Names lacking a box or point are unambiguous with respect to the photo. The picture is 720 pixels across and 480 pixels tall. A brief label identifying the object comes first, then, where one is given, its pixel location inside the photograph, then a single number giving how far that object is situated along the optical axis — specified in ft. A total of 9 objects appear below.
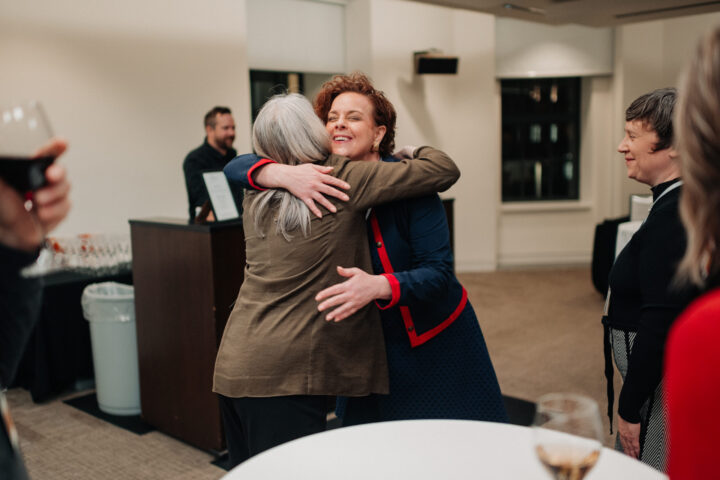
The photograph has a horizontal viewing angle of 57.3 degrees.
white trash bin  12.07
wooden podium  10.13
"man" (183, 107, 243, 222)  15.90
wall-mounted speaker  24.48
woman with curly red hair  5.56
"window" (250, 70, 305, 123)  23.34
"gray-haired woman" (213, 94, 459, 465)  5.37
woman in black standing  4.99
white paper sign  10.36
